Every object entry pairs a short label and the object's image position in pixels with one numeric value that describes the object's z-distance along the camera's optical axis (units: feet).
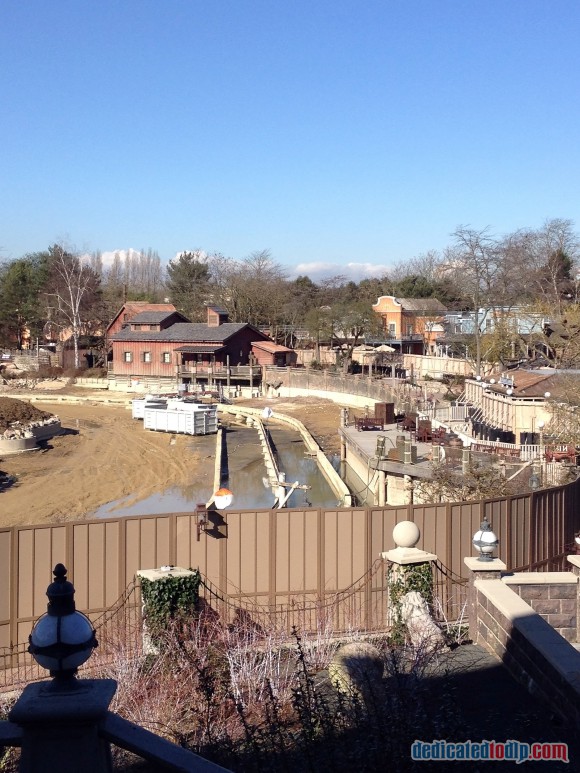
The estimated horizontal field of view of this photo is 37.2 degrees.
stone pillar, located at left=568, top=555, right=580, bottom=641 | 30.37
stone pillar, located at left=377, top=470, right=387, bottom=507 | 88.33
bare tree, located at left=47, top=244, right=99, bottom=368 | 259.19
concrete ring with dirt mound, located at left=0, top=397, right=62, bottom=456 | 129.29
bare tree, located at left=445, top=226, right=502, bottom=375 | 182.39
